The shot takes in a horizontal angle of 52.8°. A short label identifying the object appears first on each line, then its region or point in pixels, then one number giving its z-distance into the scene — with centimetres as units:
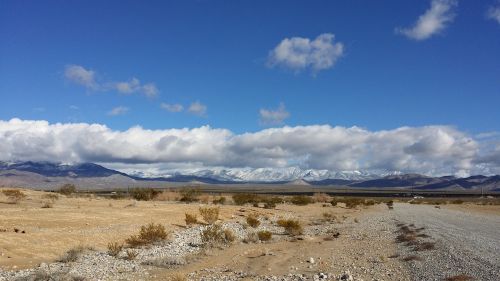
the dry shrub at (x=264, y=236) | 2873
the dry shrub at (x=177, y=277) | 1560
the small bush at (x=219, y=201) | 6177
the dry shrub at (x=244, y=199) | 6573
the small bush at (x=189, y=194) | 6448
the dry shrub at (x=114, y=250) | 2227
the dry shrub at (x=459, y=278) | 1505
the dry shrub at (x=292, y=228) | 3306
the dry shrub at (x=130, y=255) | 2161
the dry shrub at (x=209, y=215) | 3725
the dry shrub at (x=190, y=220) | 3563
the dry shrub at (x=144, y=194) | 6650
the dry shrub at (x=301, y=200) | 7401
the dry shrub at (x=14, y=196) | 4553
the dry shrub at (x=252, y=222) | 3706
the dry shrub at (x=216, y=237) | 2649
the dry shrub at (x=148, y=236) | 2538
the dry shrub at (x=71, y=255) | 2047
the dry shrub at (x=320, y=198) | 8725
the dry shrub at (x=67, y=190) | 7269
